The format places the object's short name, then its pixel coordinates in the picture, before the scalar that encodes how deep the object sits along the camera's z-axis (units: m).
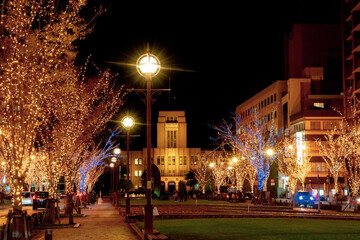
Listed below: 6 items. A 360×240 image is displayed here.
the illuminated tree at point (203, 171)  98.76
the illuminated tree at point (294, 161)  62.78
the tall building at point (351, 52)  70.19
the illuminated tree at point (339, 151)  57.38
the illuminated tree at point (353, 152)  45.41
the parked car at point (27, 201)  56.01
